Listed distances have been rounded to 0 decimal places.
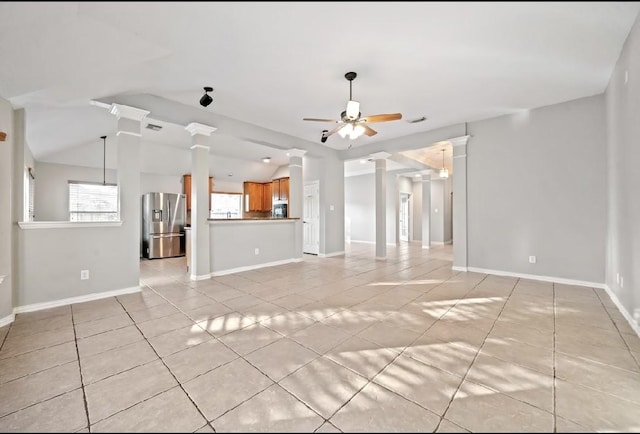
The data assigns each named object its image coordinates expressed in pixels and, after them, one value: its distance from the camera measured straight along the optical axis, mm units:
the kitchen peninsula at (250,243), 4789
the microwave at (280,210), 8406
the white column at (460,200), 5086
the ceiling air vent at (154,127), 4785
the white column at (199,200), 4410
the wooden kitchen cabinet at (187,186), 7469
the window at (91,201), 6207
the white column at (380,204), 6591
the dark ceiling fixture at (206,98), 3512
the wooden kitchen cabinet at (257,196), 9211
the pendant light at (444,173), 7980
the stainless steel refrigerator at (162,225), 6766
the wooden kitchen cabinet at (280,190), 8763
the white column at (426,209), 8984
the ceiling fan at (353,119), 3229
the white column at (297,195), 6184
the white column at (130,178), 3590
